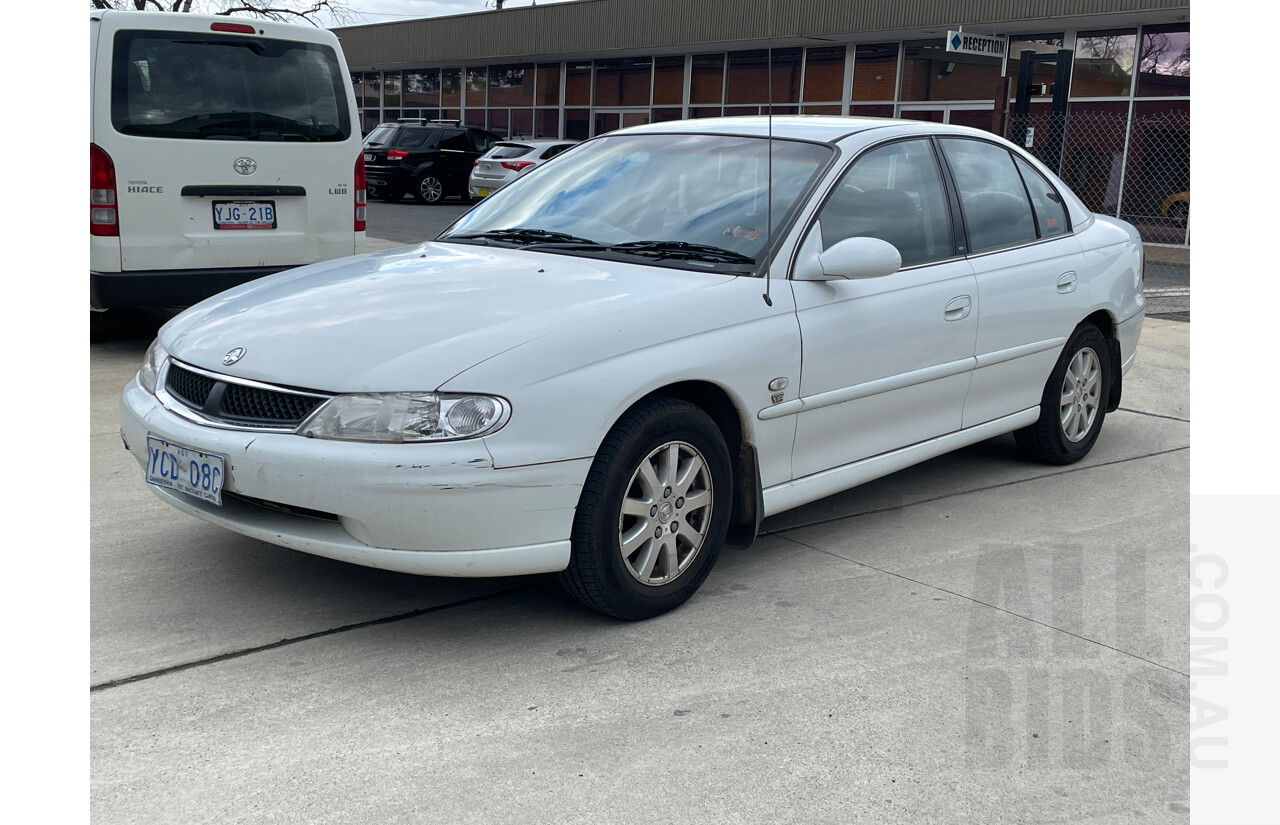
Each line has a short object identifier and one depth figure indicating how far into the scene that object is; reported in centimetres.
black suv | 2300
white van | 694
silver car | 2002
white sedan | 324
